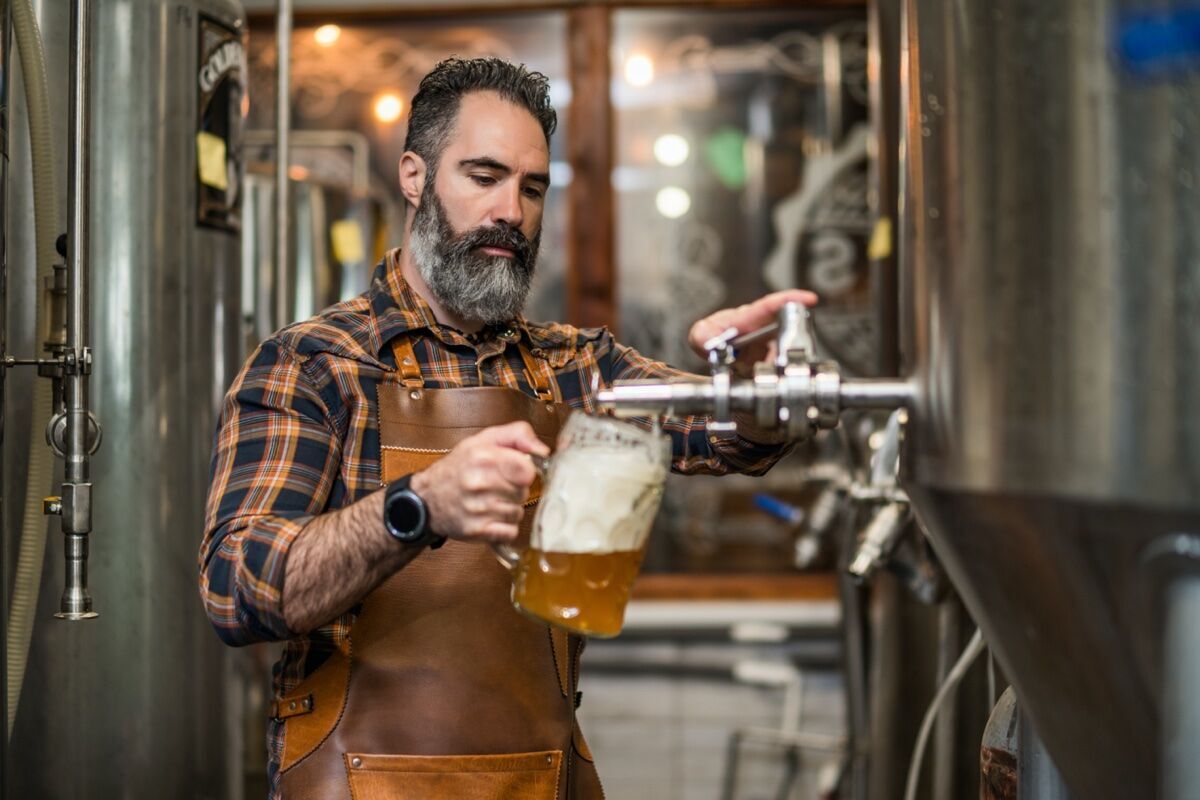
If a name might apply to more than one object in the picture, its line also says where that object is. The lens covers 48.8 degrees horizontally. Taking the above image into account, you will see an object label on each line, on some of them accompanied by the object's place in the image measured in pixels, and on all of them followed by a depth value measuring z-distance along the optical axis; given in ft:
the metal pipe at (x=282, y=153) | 6.88
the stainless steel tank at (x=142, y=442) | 5.98
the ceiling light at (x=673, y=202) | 13.03
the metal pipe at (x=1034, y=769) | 3.59
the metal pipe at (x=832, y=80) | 12.82
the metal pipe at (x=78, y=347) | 4.67
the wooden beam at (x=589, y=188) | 12.93
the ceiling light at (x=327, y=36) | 13.00
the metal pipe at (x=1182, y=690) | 2.48
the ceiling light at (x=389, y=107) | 12.98
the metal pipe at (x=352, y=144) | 12.91
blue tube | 9.56
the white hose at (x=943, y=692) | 5.79
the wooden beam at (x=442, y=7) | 12.84
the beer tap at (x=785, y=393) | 3.40
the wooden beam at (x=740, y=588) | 12.77
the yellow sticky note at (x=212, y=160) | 6.48
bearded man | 4.20
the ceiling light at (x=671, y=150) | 13.03
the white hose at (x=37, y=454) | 5.32
